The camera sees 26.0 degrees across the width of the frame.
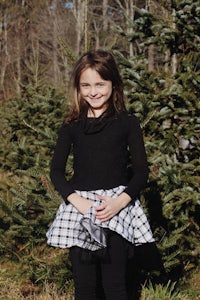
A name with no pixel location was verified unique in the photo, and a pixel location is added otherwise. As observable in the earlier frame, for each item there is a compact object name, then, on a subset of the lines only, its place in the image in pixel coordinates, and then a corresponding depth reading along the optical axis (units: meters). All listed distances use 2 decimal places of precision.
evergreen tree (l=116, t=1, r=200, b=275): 3.38
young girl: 2.29
